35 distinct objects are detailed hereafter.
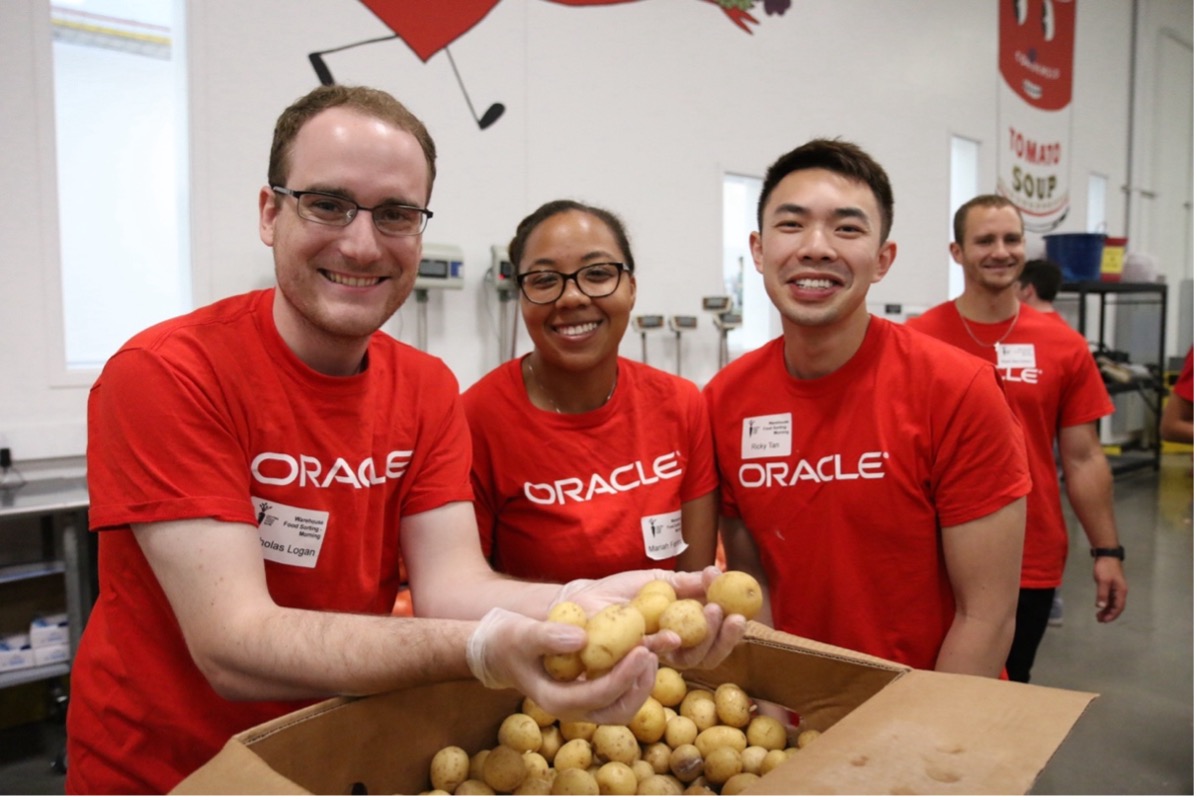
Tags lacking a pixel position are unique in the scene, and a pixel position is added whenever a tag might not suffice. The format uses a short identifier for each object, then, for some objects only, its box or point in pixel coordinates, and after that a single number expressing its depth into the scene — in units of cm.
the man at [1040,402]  217
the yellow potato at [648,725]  128
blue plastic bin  625
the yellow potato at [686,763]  124
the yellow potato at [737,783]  114
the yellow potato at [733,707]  128
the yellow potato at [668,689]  135
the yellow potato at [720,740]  123
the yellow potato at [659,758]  127
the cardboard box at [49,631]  243
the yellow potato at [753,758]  119
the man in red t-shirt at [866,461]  136
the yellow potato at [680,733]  128
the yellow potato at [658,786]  117
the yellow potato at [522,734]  122
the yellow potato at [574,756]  121
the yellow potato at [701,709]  130
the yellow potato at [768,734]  124
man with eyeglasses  98
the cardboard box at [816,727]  82
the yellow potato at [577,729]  127
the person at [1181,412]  275
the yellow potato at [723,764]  119
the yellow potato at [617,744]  122
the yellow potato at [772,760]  118
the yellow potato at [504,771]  113
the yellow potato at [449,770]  114
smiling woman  151
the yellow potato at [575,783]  113
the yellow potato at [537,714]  126
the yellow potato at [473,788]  111
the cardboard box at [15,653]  238
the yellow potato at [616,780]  116
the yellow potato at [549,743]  125
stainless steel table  232
